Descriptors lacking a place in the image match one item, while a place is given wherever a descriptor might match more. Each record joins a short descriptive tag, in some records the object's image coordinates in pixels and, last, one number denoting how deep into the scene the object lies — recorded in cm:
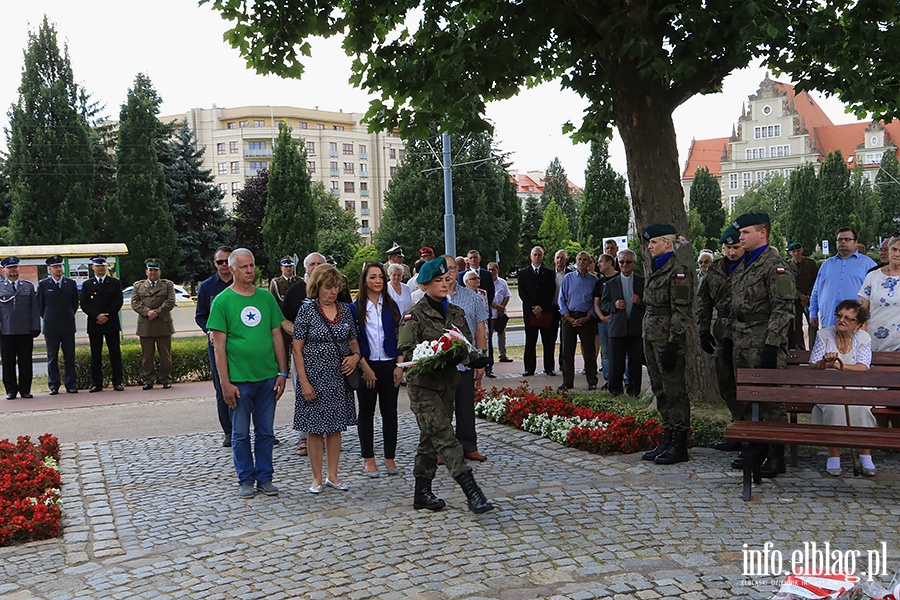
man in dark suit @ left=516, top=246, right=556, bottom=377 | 1456
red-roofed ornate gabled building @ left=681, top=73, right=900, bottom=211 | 11725
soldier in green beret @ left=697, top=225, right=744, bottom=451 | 781
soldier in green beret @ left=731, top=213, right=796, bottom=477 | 720
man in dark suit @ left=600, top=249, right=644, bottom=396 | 1167
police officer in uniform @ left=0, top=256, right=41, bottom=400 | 1413
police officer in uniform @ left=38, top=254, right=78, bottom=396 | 1447
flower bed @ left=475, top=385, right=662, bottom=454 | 830
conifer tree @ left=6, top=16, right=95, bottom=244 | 4116
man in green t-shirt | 735
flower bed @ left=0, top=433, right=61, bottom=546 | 638
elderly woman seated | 756
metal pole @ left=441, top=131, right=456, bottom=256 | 2452
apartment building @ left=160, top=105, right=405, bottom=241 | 11825
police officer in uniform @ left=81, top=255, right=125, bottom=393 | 1435
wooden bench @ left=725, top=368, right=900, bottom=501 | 640
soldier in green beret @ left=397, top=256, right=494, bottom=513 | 638
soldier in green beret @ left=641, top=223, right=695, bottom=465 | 770
